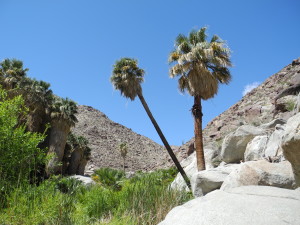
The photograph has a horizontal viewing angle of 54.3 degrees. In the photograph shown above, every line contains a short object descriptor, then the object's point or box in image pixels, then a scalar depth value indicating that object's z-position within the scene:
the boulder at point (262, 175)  6.83
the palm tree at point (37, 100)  29.39
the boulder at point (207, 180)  9.95
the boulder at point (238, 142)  14.40
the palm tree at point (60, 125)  30.77
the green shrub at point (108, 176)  16.18
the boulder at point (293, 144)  5.09
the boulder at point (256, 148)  12.10
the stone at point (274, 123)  16.76
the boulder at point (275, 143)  10.26
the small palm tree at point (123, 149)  57.66
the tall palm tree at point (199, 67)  17.94
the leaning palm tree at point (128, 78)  24.11
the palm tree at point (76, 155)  37.56
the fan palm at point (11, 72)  28.03
